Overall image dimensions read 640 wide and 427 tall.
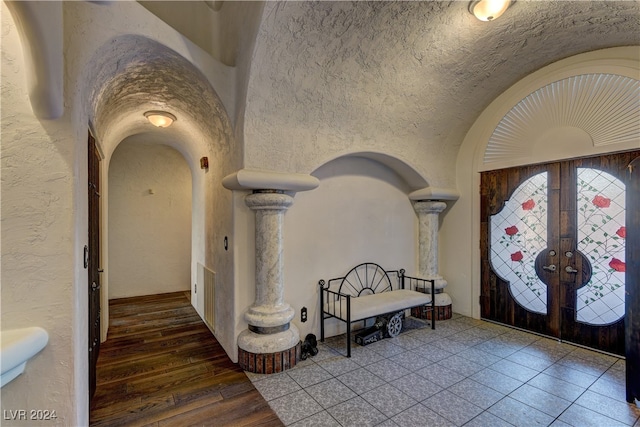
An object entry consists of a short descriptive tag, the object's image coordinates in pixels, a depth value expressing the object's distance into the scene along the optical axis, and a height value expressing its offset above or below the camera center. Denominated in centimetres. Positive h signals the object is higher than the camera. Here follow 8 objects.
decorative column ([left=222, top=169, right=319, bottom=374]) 255 -68
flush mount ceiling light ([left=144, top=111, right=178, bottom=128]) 314 +107
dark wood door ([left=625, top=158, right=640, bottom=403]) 208 -55
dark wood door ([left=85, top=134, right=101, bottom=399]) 210 -36
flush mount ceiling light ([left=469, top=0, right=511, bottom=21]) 221 +160
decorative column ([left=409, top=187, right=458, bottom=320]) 393 -40
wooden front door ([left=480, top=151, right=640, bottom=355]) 286 -40
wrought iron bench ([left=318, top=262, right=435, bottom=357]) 302 -98
